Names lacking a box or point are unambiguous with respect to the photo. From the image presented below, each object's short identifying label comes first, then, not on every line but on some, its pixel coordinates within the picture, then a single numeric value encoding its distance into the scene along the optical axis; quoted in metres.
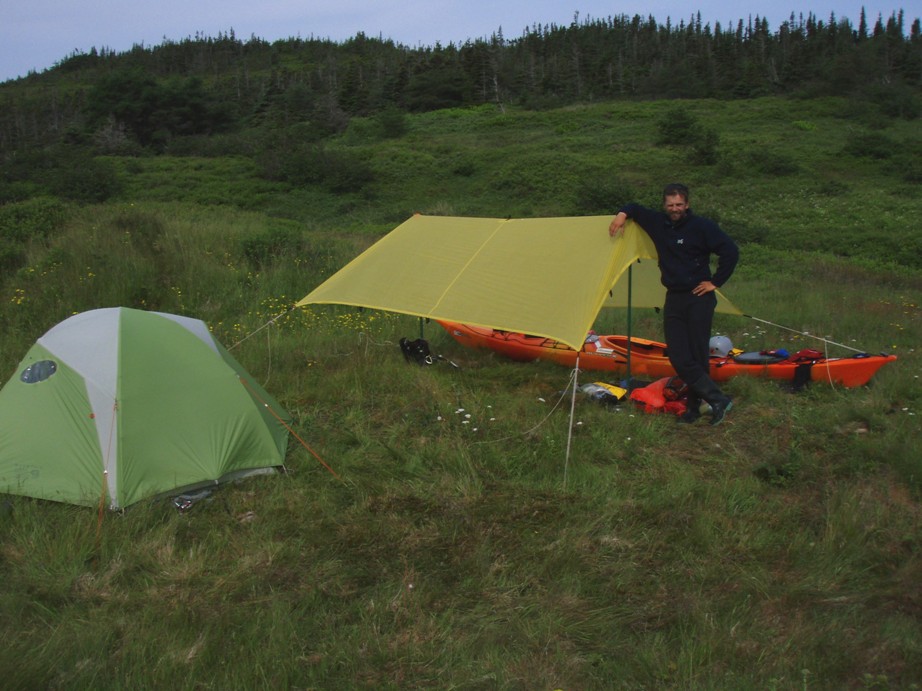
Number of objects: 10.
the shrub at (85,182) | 25.80
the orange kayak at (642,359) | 6.31
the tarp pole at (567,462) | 4.61
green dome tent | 4.29
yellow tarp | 5.78
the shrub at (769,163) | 25.72
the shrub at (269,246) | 10.80
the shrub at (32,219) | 11.72
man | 5.68
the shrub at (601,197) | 22.12
